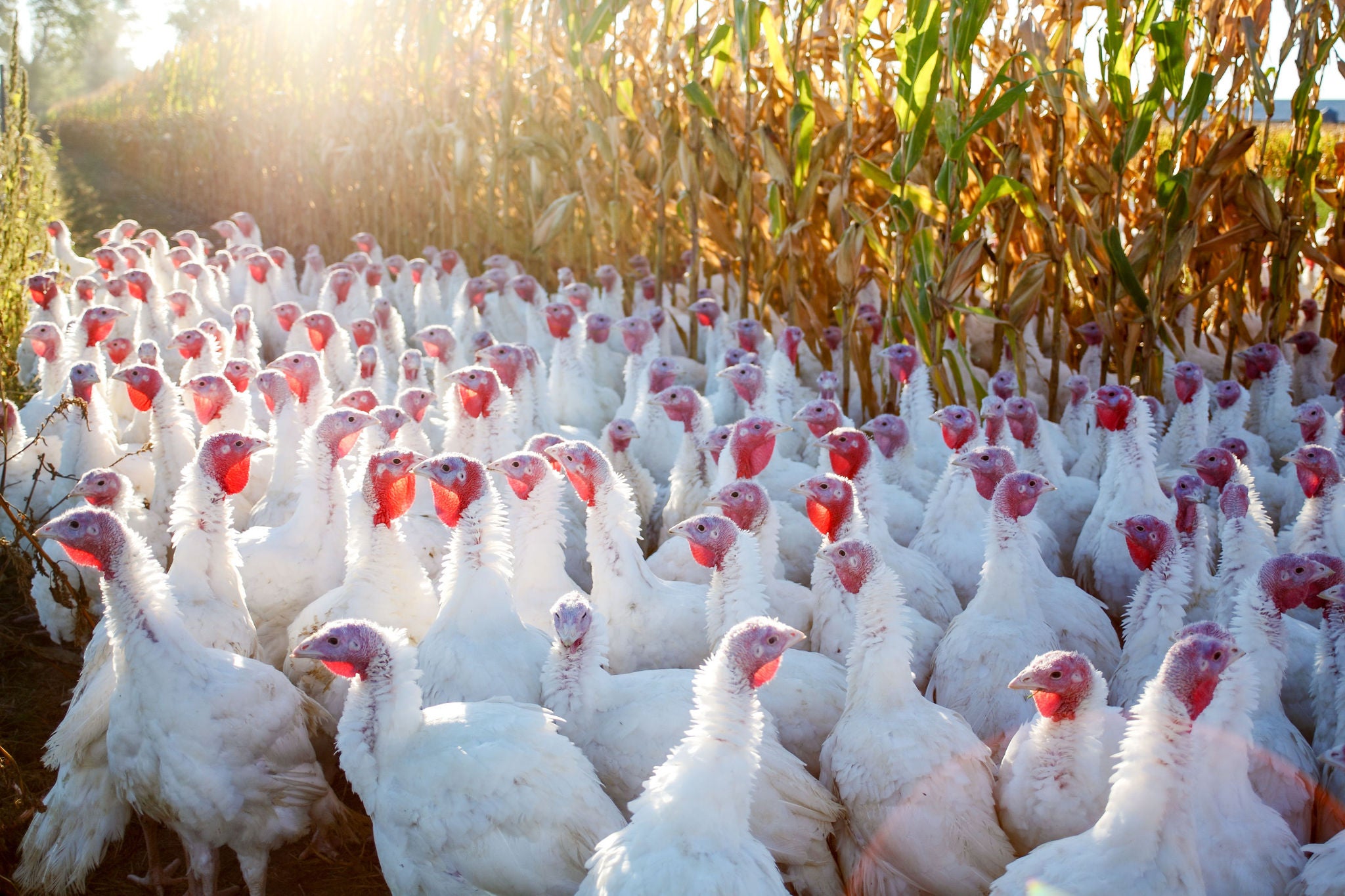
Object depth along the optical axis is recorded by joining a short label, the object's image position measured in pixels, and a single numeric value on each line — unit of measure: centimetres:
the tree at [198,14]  6069
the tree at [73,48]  5084
